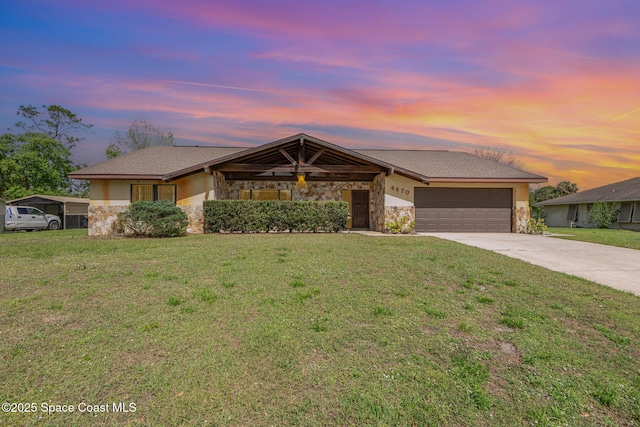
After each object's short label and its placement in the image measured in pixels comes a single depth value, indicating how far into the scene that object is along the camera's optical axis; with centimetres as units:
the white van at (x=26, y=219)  1747
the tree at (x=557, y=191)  3984
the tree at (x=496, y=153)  3947
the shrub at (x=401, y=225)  1434
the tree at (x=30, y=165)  2844
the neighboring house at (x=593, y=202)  2118
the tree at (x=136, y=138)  3238
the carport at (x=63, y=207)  2149
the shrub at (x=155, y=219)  1157
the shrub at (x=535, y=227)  1513
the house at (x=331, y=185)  1393
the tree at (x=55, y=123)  3089
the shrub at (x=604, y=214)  2192
